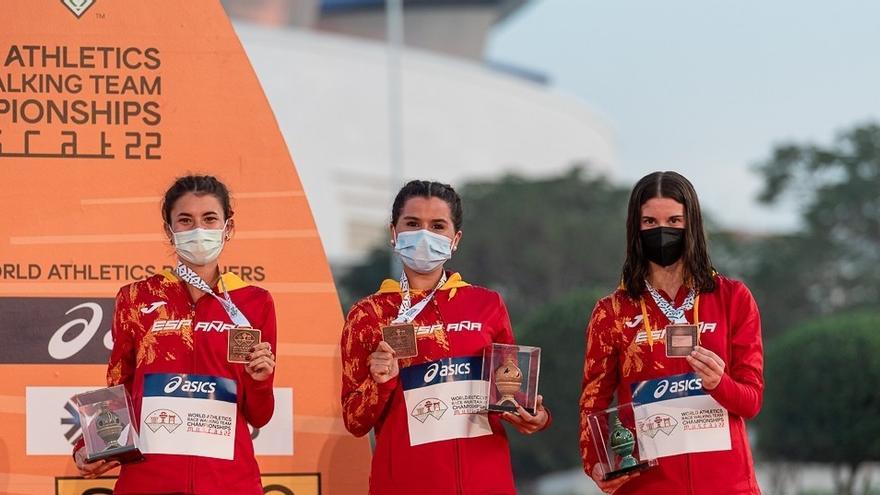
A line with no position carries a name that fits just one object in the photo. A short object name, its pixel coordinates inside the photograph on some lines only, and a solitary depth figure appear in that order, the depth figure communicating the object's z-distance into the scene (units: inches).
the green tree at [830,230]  2054.7
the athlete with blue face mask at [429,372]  350.3
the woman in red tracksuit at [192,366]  352.3
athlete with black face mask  341.3
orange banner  446.7
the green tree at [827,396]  1111.1
